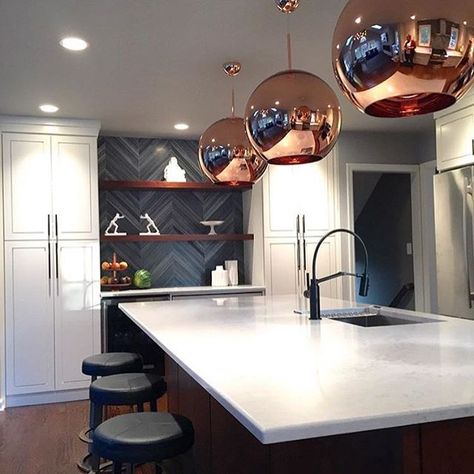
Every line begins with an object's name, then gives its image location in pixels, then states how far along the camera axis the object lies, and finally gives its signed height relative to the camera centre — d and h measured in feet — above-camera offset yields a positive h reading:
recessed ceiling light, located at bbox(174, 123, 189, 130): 16.22 +3.85
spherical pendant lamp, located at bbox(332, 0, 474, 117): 4.39 +1.69
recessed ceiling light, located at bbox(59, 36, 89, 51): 9.71 +3.90
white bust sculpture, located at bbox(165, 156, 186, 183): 17.63 +2.57
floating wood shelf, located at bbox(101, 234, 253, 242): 16.84 +0.42
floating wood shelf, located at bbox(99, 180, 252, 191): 16.76 +2.11
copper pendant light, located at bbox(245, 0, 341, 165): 6.83 +1.73
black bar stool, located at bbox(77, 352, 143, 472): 9.64 -2.08
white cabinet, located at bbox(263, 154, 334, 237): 17.28 +1.63
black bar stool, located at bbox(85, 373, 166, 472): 7.81 -2.06
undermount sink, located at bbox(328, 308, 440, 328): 9.20 -1.28
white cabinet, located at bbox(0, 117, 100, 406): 14.87 -0.09
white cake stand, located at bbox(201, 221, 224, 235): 18.06 +0.89
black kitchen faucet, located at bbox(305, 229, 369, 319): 8.41 -0.75
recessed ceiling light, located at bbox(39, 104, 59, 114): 14.03 +3.88
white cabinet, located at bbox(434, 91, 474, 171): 12.25 +2.62
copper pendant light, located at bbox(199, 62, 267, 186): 9.23 +1.67
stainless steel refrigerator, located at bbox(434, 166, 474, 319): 12.14 +0.08
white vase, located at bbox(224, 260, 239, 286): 18.06 -0.75
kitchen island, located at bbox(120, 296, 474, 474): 3.50 -1.12
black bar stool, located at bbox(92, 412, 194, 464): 5.54 -2.00
